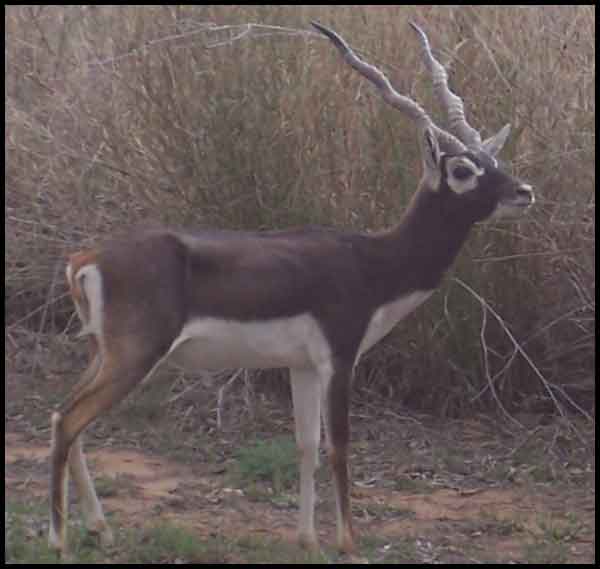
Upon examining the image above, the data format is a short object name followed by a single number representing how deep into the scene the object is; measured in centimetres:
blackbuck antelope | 1171
